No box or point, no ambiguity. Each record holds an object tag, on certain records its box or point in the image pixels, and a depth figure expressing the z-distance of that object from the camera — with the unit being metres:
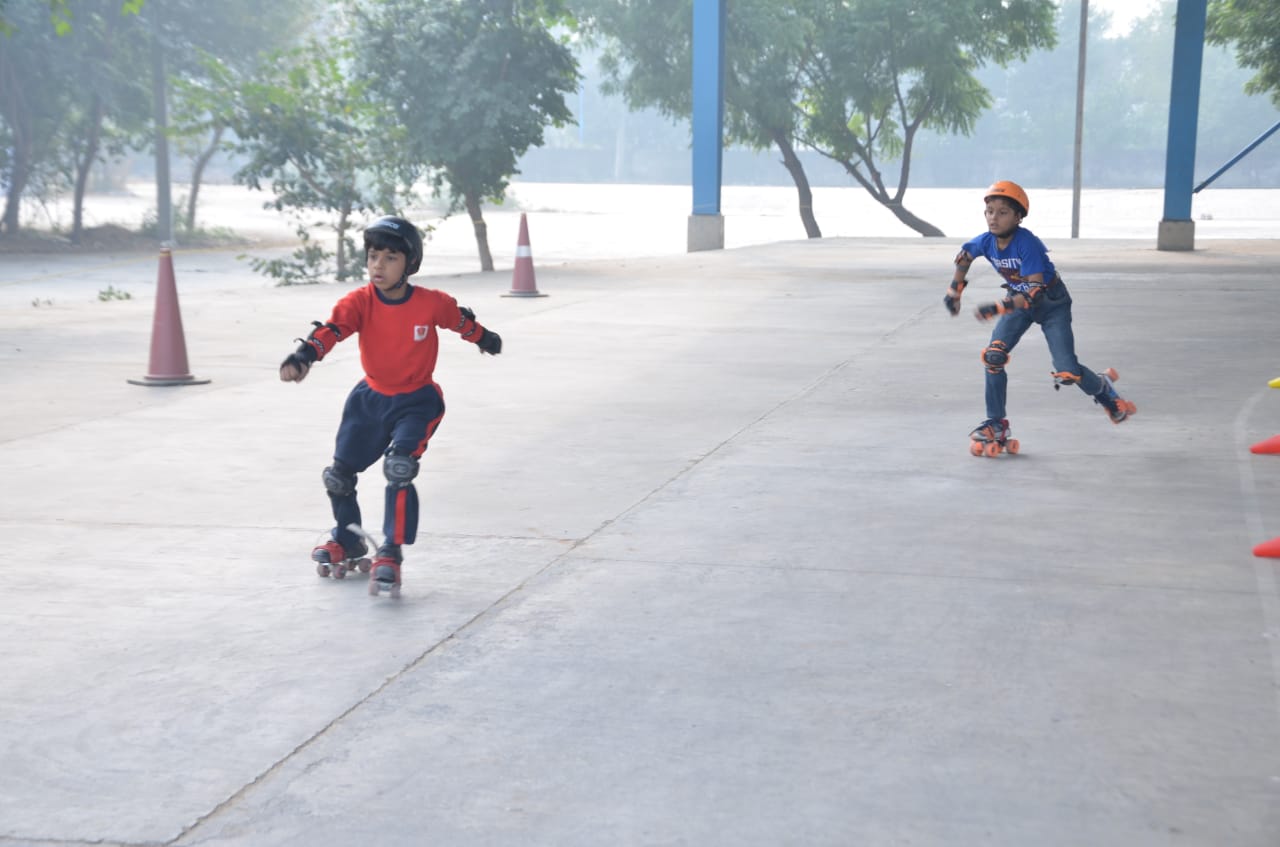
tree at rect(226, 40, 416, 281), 21.19
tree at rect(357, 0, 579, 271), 20.77
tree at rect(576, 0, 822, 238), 30.33
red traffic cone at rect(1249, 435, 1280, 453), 6.87
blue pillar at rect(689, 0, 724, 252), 24.59
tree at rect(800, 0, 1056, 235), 30.42
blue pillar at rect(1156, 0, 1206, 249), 22.41
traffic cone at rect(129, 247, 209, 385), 8.98
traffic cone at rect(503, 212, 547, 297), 14.95
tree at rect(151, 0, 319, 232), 38.47
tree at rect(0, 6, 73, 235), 34.12
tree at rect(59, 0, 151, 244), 35.19
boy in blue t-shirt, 6.86
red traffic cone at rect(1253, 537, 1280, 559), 5.06
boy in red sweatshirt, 4.77
